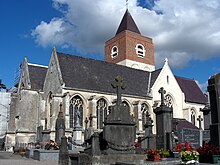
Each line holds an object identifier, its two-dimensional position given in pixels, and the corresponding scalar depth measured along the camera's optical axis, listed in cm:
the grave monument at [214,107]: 980
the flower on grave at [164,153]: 1291
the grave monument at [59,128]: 2153
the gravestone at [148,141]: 1708
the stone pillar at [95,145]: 1062
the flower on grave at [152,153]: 1161
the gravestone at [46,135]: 2548
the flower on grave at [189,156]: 729
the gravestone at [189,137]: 1744
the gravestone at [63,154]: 1091
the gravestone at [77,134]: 2390
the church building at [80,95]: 2820
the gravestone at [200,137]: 1729
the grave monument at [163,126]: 1534
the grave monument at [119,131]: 1121
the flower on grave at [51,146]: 1710
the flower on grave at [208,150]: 924
